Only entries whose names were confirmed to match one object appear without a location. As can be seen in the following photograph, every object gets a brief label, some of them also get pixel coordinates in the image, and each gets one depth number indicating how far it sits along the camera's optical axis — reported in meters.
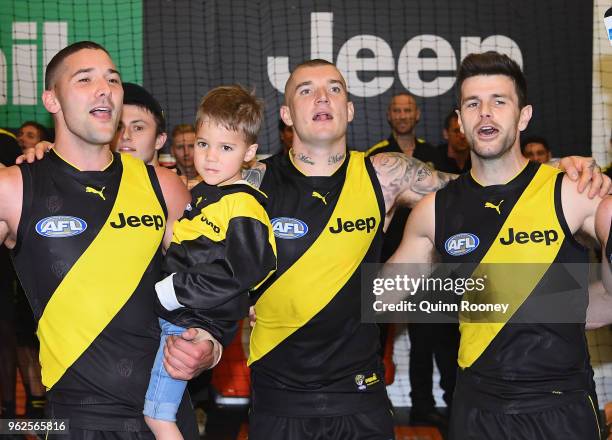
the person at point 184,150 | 6.76
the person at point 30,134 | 7.12
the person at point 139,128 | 4.27
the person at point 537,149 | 6.90
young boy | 3.18
